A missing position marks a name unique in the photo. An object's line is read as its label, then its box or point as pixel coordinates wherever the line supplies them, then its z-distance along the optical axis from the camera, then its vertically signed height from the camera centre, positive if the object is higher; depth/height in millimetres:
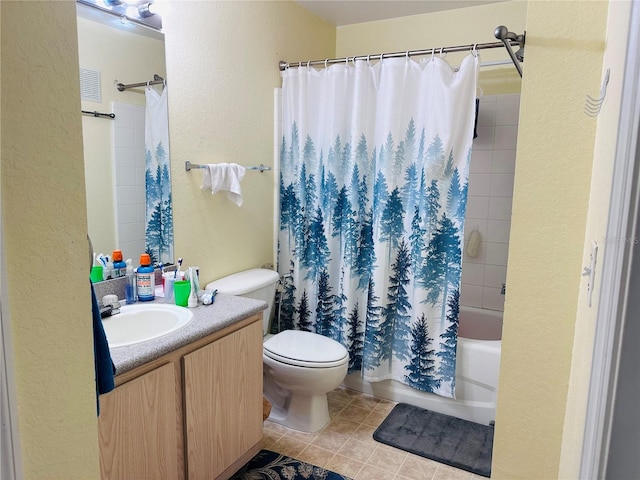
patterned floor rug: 2090 -1282
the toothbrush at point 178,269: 2101 -404
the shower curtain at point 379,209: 2457 -124
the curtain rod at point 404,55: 2299 +701
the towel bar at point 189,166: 2301 +82
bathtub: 2520 -1115
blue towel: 1043 -410
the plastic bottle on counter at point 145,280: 2059 -429
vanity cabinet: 1504 -830
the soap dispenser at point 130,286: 2025 -449
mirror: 1896 +208
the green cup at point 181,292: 2010 -465
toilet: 2338 -891
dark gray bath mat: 2244 -1264
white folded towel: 2391 +29
